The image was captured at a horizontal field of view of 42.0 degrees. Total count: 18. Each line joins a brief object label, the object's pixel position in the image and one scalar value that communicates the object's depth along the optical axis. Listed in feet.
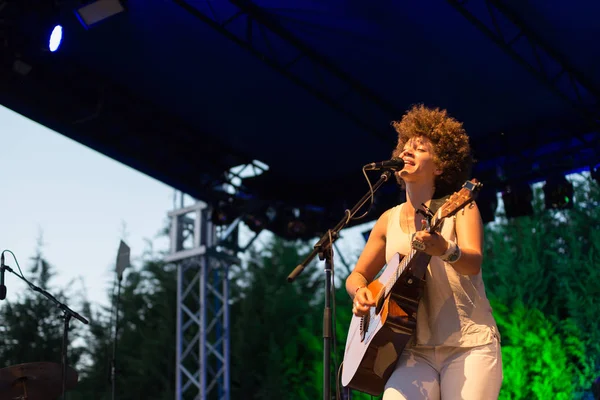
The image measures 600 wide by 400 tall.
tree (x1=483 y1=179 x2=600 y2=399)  26.68
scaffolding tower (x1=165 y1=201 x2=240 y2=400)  27.04
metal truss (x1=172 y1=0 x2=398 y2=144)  22.12
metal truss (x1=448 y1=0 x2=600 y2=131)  20.90
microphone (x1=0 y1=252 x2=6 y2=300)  14.80
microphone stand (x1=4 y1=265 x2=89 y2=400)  14.58
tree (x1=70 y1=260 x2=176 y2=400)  35.65
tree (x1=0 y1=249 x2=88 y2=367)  33.60
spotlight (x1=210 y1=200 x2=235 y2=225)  27.89
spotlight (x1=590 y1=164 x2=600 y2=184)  24.24
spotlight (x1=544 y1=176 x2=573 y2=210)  25.02
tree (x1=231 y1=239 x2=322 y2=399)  33.06
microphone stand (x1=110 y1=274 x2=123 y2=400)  17.57
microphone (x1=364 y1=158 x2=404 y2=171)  9.07
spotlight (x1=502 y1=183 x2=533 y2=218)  25.49
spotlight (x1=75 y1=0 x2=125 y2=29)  21.01
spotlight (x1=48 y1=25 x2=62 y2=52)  19.75
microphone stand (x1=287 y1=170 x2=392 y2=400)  10.05
